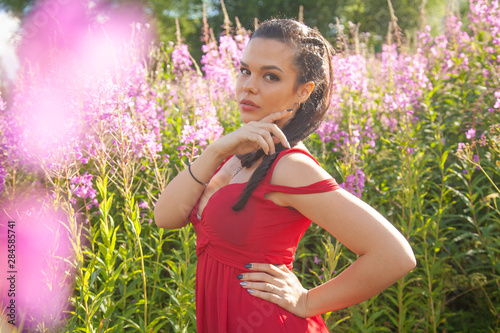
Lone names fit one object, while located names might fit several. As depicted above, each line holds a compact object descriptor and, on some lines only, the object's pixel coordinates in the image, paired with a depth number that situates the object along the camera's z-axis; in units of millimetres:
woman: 1470
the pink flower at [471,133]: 3371
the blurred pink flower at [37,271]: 2059
